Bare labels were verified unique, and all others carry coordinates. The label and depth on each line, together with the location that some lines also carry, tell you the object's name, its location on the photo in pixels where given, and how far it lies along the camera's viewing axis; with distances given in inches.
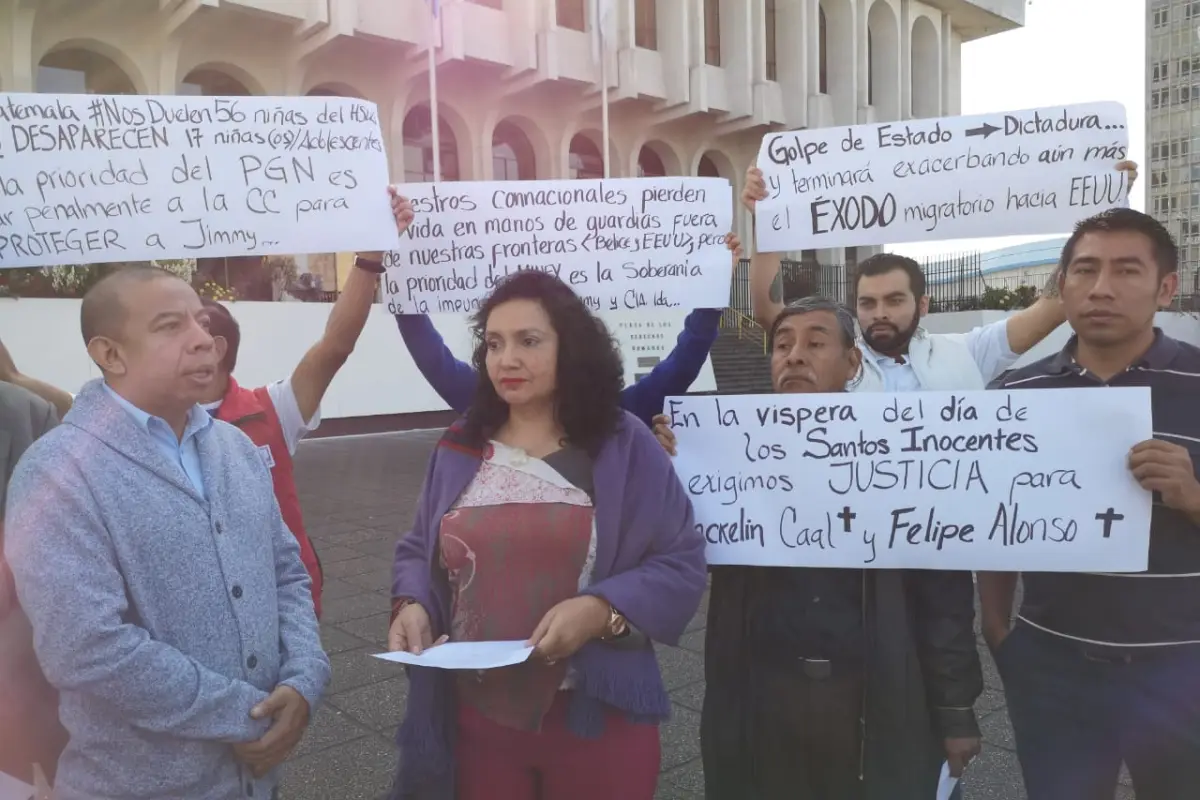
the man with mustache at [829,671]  78.8
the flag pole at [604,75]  681.0
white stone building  547.5
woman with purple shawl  73.8
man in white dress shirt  120.2
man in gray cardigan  61.8
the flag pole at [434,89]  556.4
